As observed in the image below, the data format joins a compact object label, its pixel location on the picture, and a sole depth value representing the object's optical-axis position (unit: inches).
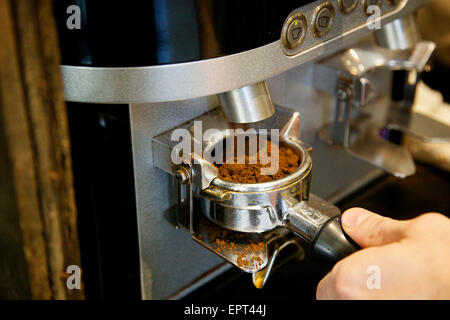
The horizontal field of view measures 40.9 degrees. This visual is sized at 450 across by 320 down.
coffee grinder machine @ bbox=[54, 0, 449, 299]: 19.6
